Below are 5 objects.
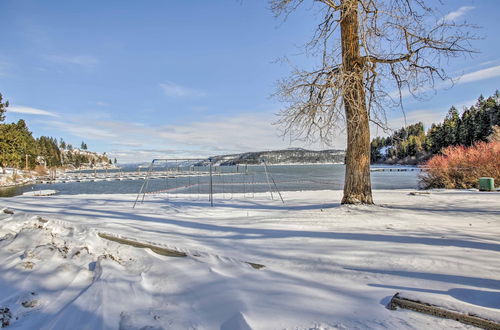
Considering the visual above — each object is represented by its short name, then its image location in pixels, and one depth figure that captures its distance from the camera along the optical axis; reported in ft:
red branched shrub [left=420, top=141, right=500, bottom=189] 45.03
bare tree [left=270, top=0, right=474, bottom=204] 19.88
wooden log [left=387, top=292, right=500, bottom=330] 5.43
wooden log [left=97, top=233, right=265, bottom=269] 11.06
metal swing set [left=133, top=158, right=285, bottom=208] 33.20
